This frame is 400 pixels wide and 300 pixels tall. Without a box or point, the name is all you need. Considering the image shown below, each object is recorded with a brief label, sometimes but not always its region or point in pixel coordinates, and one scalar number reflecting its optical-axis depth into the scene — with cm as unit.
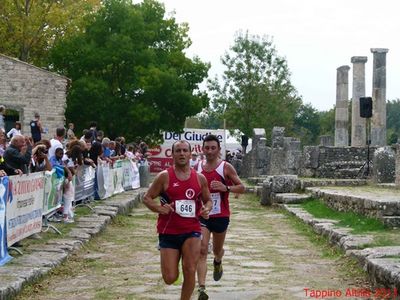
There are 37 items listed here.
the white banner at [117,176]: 2388
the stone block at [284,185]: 2453
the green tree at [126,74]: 4178
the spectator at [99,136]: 2233
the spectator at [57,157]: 1571
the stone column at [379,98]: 3688
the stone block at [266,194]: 2488
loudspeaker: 2948
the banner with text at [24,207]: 1113
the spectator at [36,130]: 2292
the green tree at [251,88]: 5862
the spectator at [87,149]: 1875
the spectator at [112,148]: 2382
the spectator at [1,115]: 1846
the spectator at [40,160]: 1413
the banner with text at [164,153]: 4762
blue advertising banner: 1031
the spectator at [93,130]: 2169
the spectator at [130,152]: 2799
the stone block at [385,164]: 2406
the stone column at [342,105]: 4122
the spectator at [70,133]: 2173
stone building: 3120
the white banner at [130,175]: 2658
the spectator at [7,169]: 1201
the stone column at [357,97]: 4025
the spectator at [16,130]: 2049
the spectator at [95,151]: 2017
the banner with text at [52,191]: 1393
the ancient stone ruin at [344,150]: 2461
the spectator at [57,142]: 1617
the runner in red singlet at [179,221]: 808
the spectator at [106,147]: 2273
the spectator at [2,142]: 1407
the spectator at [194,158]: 2809
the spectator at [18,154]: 1232
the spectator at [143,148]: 3347
